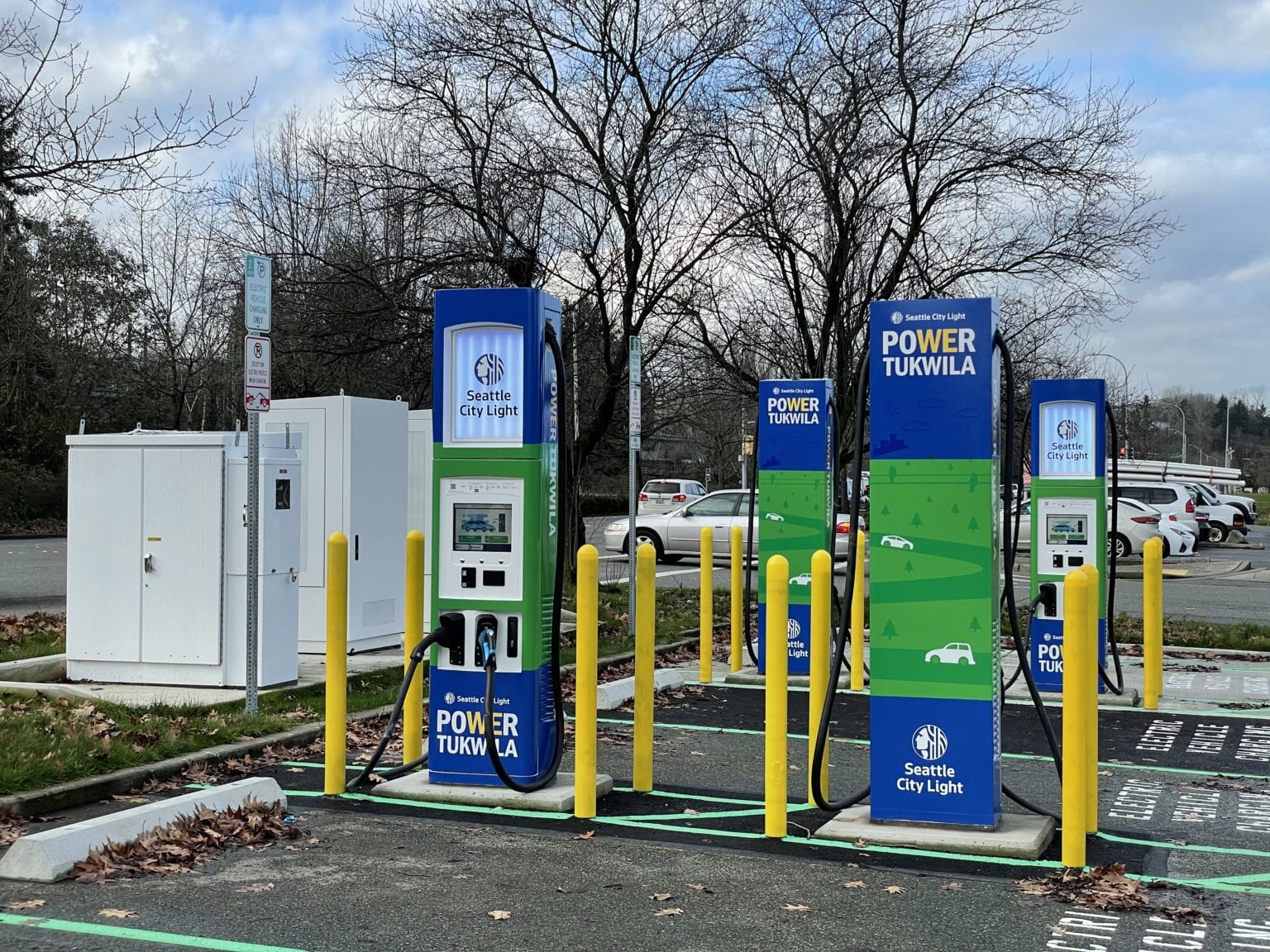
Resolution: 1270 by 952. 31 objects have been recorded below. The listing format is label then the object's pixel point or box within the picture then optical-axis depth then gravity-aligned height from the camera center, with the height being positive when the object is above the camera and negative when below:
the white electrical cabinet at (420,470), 14.05 +0.38
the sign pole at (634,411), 13.22 +0.95
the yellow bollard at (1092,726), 6.04 -1.01
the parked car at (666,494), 46.00 +0.45
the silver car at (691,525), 27.33 -0.38
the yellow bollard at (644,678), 7.38 -0.96
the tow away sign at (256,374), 8.77 +0.87
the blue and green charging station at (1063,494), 11.20 +0.11
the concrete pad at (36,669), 10.50 -1.31
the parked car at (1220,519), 44.19 -0.36
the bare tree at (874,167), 15.70 +4.09
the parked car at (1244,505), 51.15 +0.14
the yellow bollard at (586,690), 6.85 -0.95
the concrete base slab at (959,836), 6.16 -1.56
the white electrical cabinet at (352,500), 12.24 +0.06
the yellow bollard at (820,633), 7.00 -0.67
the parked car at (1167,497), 35.38 +0.28
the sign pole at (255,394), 8.77 +0.74
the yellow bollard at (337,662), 7.26 -0.86
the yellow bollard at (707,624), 11.86 -1.06
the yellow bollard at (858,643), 11.33 -1.16
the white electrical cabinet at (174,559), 10.30 -0.42
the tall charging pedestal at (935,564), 6.41 -0.28
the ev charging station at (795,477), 12.04 +0.28
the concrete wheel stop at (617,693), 10.36 -1.48
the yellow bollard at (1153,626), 10.59 -0.95
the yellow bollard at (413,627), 7.68 -0.71
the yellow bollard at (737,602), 12.48 -0.90
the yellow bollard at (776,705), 6.46 -0.97
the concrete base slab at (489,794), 6.99 -1.54
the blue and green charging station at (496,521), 7.21 -0.08
